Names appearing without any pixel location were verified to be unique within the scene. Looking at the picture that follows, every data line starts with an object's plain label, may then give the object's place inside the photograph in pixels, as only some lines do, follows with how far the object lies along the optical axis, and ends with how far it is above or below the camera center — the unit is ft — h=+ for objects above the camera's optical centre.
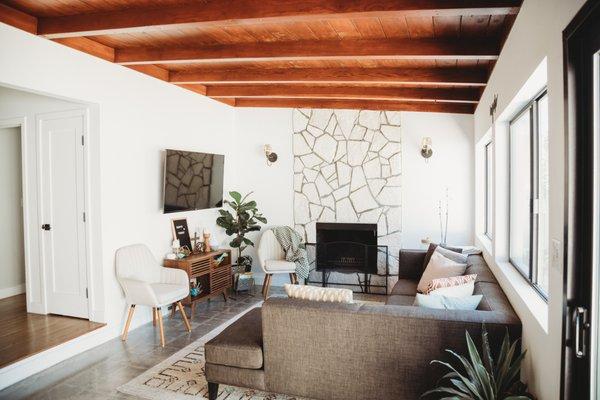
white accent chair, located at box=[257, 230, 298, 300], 17.97 -3.28
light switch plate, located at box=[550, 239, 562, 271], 5.55 -0.96
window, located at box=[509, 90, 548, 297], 8.55 -0.21
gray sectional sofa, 7.77 -3.26
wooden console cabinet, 15.25 -3.36
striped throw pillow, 10.91 -2.63
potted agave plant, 6.45 -3.12
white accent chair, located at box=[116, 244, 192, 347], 12.81 -3.12
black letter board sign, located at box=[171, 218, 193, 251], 16.35 -1.76
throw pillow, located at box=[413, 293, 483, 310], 8.84 -2.52
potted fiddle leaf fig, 18.75 -1.58
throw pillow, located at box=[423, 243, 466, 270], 15.44 -2.42
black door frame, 4.91 -0.35
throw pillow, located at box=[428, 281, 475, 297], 9.99 -2.57
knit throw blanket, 18.53 -2.75
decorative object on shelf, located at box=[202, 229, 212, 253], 17.00 -2.19
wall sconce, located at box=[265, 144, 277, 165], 20.33 +1.68
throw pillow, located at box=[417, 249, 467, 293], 13.14 -2.72
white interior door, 13.39 -0.74
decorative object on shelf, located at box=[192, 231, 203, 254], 17.20 -2.39
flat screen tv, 15.61 +0.32
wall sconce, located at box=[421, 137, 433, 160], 18.35 +1.71
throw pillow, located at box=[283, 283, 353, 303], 8.91 -2.34
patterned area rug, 9.61 -4.85
